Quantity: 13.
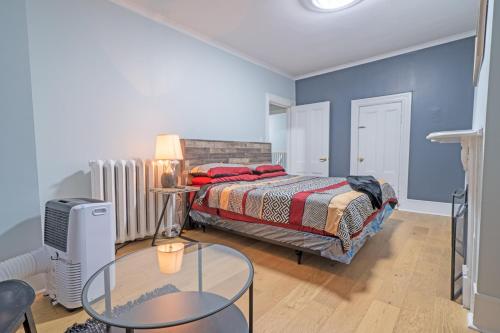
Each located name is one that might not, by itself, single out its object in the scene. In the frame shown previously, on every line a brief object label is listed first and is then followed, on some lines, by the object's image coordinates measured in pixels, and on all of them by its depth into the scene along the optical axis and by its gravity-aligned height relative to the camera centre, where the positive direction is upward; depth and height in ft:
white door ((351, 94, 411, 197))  12.64 +0.69
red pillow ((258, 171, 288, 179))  10.97 -1.14
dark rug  3.90 -2.49
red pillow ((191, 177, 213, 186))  9.04 -1.15
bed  5.90 -1.74
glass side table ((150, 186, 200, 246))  7.88 -1.42
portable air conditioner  4.57 -1.85
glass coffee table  3.32 -2.32
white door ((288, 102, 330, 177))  15.28 +0.76
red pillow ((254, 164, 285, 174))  11.02 -0.86
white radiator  7.13 -1.32
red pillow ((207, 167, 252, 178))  9.16 -0.84
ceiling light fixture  8.07 +5.09
